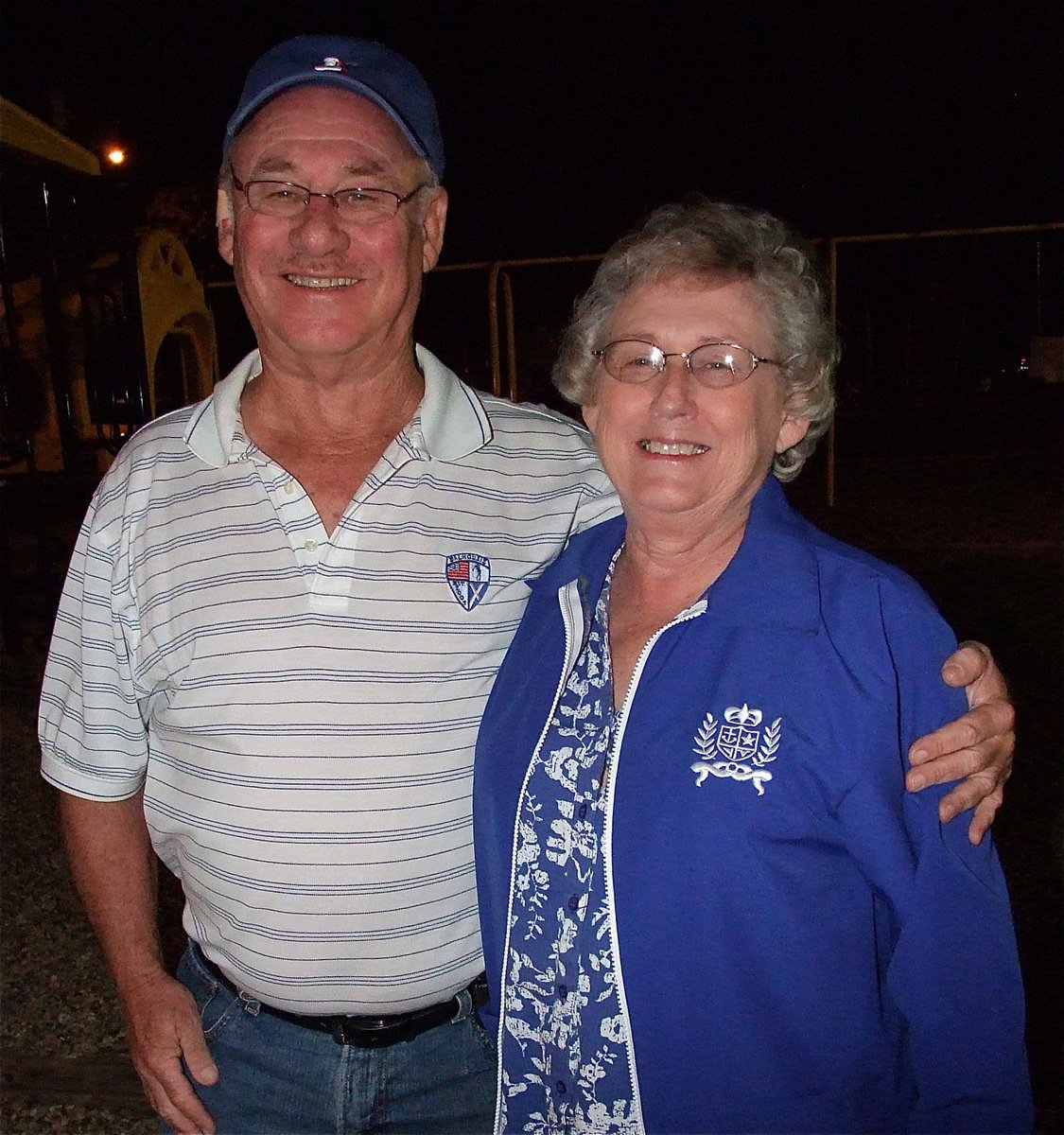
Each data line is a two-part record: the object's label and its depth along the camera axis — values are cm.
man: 194
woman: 166
